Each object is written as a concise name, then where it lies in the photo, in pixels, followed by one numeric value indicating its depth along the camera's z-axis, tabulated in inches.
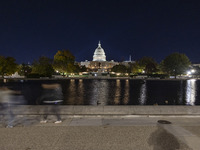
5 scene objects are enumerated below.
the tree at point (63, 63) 3592.5
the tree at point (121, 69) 4456.2
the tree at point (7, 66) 2987.2
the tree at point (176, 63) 3422.7
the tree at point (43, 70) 3144.7
